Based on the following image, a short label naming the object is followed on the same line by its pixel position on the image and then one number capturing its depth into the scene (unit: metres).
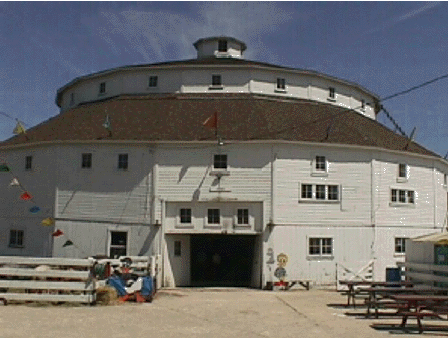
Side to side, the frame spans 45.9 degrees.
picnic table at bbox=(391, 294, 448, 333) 12.65
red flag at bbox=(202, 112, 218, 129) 24.55
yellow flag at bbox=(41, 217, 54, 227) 25.53
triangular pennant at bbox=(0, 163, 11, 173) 25.17
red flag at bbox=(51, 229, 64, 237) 25.44
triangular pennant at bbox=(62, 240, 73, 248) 25.30
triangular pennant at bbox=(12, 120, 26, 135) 25.84
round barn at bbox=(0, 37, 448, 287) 24.72
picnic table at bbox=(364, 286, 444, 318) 14.51
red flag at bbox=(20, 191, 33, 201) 26.03
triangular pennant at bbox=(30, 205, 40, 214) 25.87
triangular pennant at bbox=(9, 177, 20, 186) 26.00
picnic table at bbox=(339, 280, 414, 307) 16.78
